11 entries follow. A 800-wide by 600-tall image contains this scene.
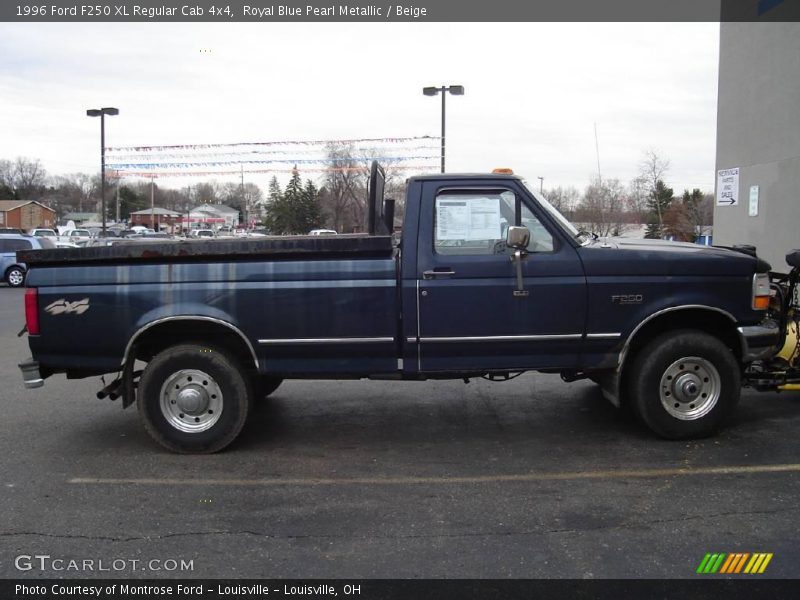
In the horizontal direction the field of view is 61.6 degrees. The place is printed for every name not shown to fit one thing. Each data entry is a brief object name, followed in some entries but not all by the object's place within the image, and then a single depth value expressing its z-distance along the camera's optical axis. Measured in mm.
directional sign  13734
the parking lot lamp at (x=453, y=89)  23719
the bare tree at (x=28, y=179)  102625
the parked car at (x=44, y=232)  45600
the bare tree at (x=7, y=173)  101456
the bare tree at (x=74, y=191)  105812
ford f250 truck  5117
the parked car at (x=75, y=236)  41188
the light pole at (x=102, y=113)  30469
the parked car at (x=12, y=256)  22547
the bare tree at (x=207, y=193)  70906
